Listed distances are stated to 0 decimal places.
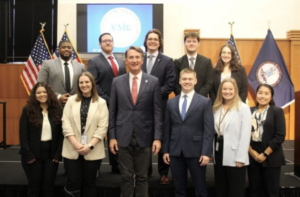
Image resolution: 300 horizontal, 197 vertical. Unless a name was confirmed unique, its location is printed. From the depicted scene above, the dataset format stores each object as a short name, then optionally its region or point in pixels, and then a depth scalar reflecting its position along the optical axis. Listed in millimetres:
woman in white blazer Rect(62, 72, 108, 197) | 3326
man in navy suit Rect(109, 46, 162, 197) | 3180
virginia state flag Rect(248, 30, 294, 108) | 7188
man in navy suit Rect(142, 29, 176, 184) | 3682
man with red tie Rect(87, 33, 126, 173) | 3873
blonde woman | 3195
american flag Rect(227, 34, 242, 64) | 7108
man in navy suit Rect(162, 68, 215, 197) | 3158
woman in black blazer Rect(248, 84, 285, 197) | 3389
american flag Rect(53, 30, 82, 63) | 7137
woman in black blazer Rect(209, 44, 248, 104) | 3939
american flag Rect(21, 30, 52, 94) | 7180
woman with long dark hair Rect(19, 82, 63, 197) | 3414
